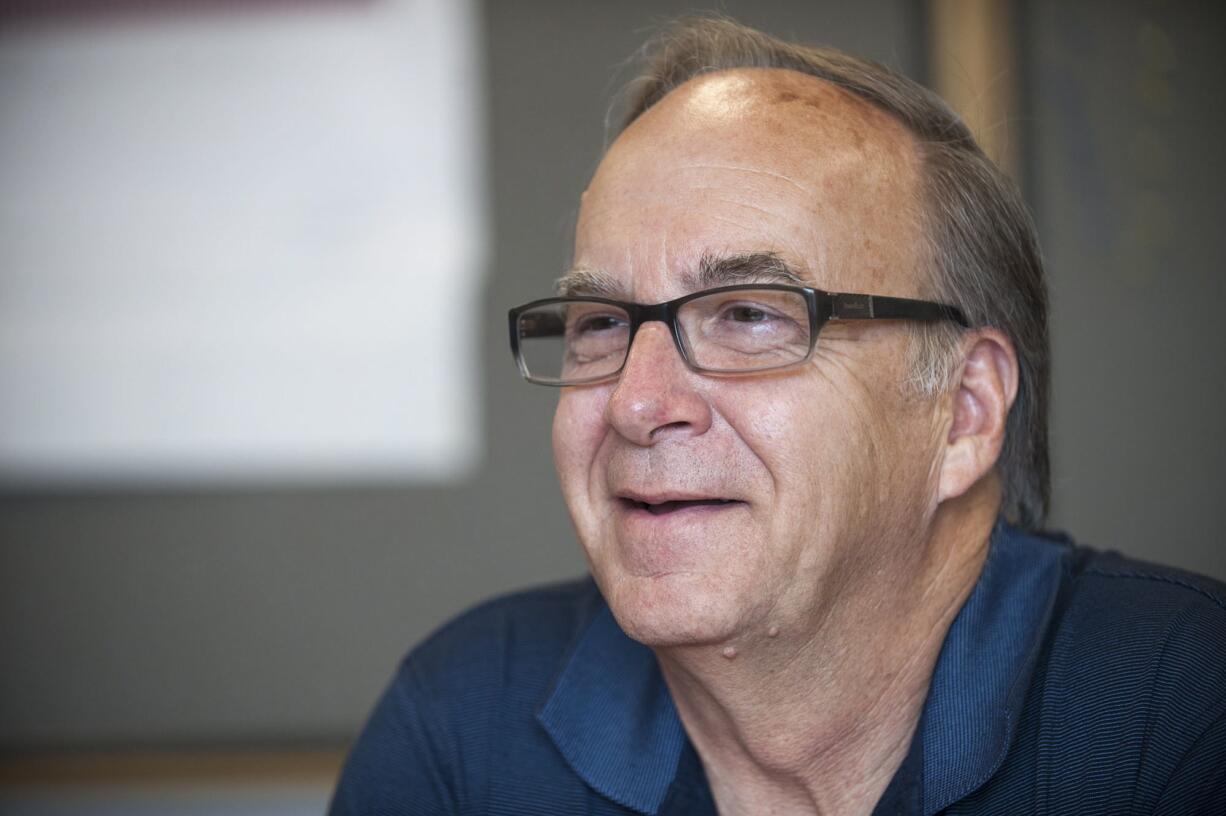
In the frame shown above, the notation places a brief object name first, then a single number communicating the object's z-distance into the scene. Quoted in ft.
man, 4.26
